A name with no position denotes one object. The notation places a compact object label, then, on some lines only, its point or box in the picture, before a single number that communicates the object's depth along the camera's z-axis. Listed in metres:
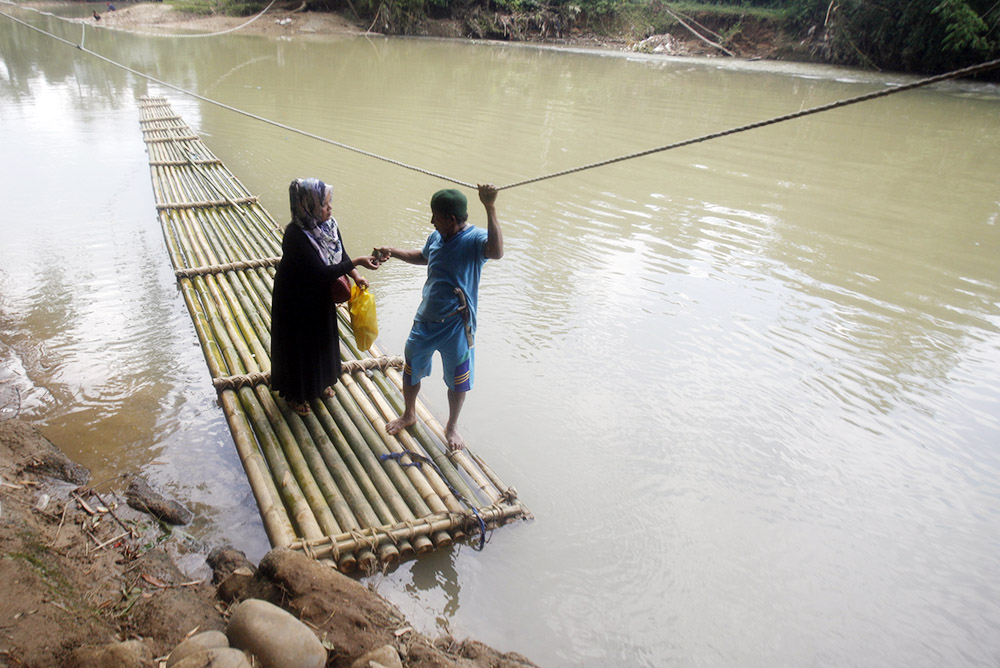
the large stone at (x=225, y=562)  1.91
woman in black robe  2.31
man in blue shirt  2.14
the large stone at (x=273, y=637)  1.37
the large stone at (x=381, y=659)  1.42
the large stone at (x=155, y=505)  2.16
